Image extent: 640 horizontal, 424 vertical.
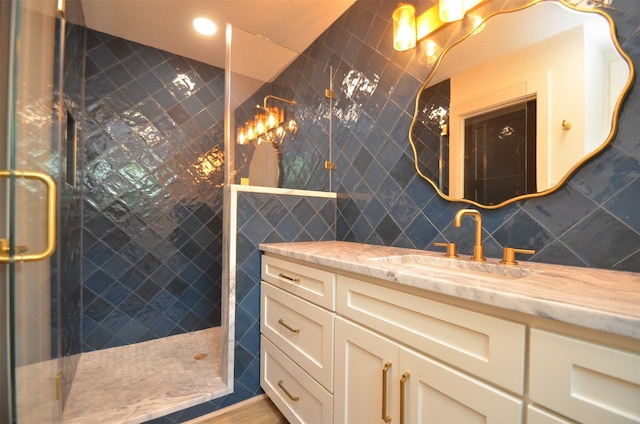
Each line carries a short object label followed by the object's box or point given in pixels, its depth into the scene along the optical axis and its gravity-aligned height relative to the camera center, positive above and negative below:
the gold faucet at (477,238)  1.03 -0.10
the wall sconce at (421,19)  1.24 +0.98
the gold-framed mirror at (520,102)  0.88 +0.44
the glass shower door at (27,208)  0.68 +0.01
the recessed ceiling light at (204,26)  2.05 +1.48
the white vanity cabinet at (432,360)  0.46 -0.35
